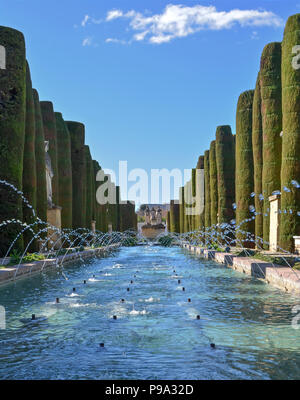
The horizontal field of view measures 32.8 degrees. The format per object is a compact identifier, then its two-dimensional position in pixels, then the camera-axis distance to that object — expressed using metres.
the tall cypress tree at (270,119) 19.52
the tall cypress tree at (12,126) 16.77
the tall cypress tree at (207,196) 33.47
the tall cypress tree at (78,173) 30.28
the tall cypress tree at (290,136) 16.00
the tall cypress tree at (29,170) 19.23
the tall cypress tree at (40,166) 21.42
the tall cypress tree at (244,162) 23.08
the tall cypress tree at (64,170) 27.59
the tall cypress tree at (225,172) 27.98
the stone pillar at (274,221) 18.59
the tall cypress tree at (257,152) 21.41
